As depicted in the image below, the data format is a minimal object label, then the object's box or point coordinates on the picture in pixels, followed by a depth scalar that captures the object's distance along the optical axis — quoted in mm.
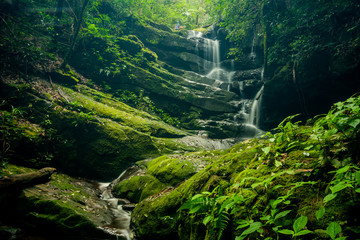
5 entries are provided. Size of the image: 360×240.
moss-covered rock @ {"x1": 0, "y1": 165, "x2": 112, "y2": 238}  3232
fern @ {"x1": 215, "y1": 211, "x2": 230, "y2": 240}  1551
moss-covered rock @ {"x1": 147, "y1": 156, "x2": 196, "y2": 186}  4469
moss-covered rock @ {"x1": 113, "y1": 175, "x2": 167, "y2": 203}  4598
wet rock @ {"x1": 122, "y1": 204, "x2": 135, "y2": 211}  4629
